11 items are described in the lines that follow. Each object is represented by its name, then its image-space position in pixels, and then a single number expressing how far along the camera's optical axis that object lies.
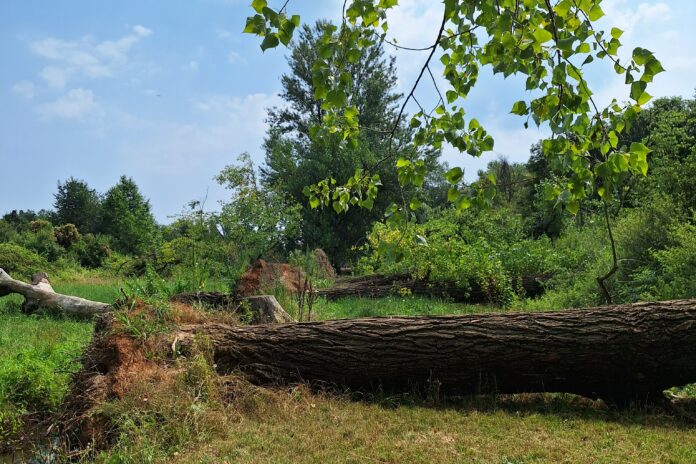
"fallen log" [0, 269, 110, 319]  10.73
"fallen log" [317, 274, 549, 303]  13.25
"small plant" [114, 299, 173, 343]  5.50
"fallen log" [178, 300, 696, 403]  5.12
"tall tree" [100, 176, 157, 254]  33.78
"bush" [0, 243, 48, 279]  18.98
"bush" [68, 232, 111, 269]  29.86
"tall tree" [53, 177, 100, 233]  44.47
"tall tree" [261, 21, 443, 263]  28.33
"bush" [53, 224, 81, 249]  31.09
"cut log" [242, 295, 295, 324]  7.60
